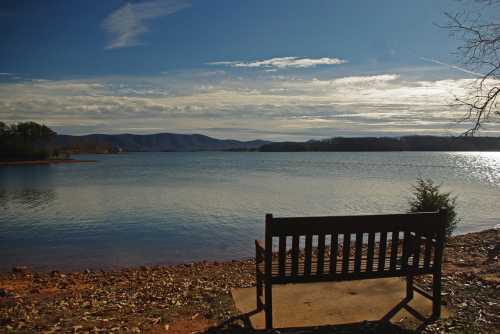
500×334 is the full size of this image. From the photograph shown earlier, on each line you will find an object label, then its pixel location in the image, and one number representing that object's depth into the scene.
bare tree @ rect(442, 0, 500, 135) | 7.30
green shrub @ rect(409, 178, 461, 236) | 12.19
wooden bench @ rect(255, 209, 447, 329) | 4.76
